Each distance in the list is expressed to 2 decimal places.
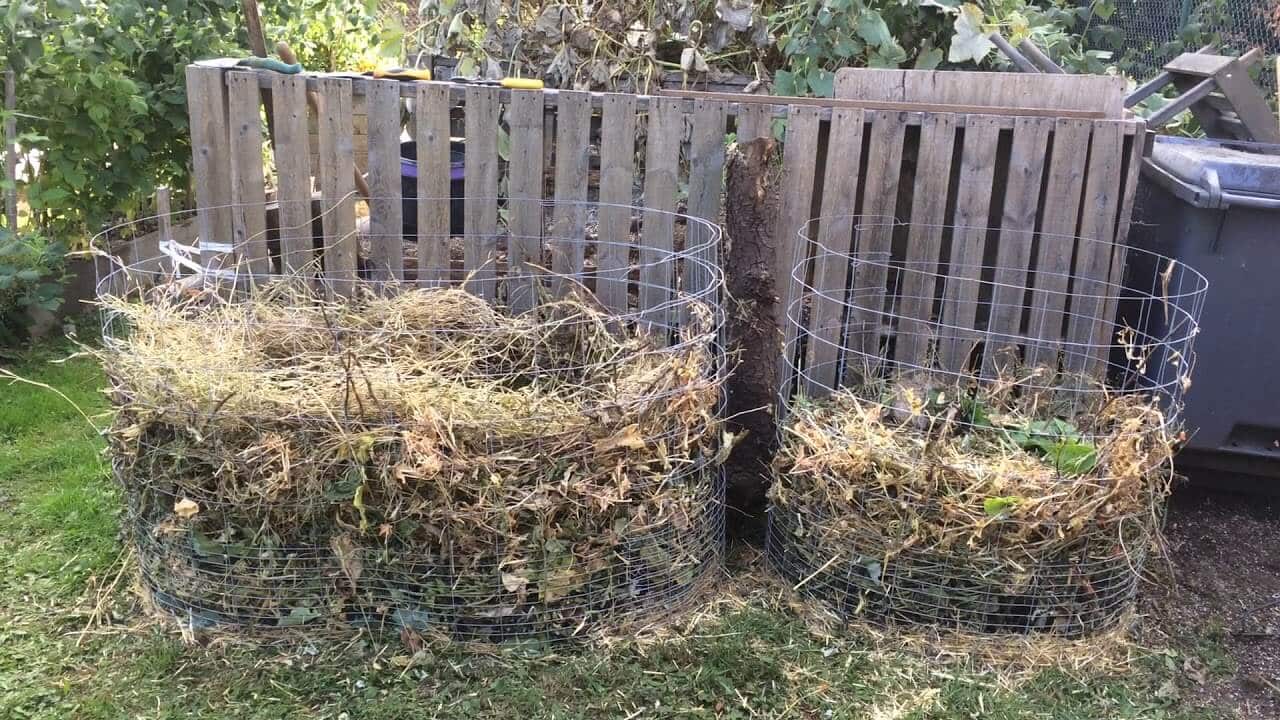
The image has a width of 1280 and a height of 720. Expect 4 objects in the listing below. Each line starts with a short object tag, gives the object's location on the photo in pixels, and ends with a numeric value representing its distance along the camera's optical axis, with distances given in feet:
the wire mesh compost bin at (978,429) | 10.62
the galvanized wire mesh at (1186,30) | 25.91
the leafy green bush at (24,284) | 17.06
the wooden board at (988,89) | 13.00
